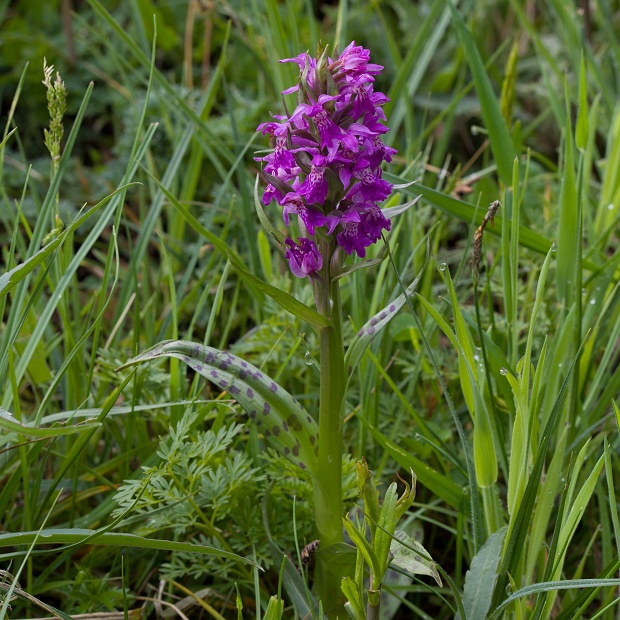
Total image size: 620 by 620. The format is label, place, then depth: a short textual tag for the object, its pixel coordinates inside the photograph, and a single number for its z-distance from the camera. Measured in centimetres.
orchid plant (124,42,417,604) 74
